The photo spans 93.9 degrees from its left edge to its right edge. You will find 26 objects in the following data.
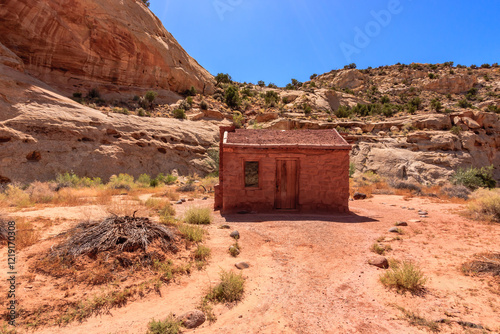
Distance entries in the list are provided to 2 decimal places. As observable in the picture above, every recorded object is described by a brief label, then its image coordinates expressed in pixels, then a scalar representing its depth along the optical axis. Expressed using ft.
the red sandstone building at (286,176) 29.66
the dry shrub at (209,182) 50.60
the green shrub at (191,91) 93.71
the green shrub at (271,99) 106.73
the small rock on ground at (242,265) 15.06
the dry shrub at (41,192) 29.25
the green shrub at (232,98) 100.07
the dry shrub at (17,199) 26.04
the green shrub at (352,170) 66.77
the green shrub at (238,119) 87.10
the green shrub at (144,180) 49.11
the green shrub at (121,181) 43.80
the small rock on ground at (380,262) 15.25
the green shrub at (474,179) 51.09
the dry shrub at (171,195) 36.98
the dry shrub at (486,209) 25.29
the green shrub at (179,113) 75.36
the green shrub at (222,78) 125.18
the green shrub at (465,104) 102.24
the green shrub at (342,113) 100.59
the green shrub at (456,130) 69.82
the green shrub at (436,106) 90.53
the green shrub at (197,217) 23.31
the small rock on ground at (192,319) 9.89
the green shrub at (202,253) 15.84
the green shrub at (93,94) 70.85
